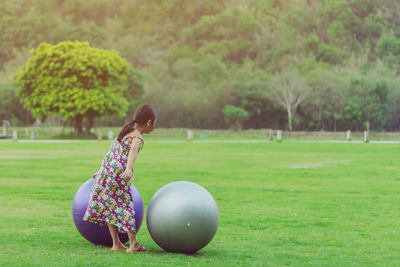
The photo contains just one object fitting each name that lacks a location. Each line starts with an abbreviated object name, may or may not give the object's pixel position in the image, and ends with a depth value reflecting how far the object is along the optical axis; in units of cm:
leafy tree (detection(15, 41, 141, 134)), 5666
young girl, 780
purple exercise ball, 816
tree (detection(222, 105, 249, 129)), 7648
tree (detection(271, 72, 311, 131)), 7738
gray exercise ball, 764
